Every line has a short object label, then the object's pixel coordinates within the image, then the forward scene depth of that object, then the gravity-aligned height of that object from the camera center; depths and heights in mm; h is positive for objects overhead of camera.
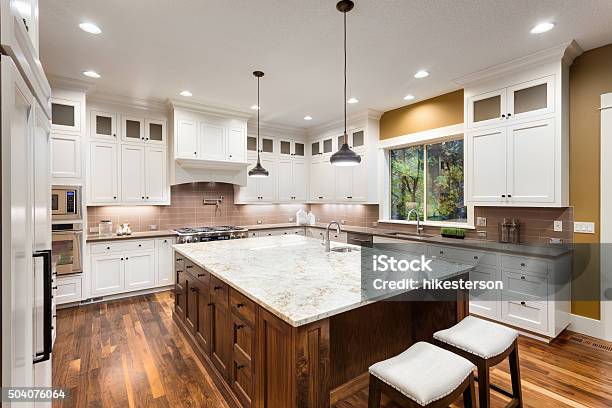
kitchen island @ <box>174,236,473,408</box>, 1406 -749
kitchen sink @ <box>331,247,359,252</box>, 2945 -450
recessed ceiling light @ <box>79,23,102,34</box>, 2498 +1504
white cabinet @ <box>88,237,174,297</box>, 4066 -881
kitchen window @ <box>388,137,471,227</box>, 4246 +328
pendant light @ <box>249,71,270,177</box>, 3611 +390
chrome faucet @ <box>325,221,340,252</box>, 2869 -411
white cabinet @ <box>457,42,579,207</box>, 2994 +769
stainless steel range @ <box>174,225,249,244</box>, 4473 -462
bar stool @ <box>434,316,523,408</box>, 1636 -815
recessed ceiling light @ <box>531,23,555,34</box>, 2517 +1510
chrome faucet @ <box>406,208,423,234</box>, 4538 -234
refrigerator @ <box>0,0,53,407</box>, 776 -11
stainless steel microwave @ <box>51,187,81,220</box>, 3650 +19
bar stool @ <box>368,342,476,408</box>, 1316 -813
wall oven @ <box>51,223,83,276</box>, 3680 -534
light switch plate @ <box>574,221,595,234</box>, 2977 -242
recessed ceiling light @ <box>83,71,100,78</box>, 3435 +1529
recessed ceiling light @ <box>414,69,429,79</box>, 3456 +1534
